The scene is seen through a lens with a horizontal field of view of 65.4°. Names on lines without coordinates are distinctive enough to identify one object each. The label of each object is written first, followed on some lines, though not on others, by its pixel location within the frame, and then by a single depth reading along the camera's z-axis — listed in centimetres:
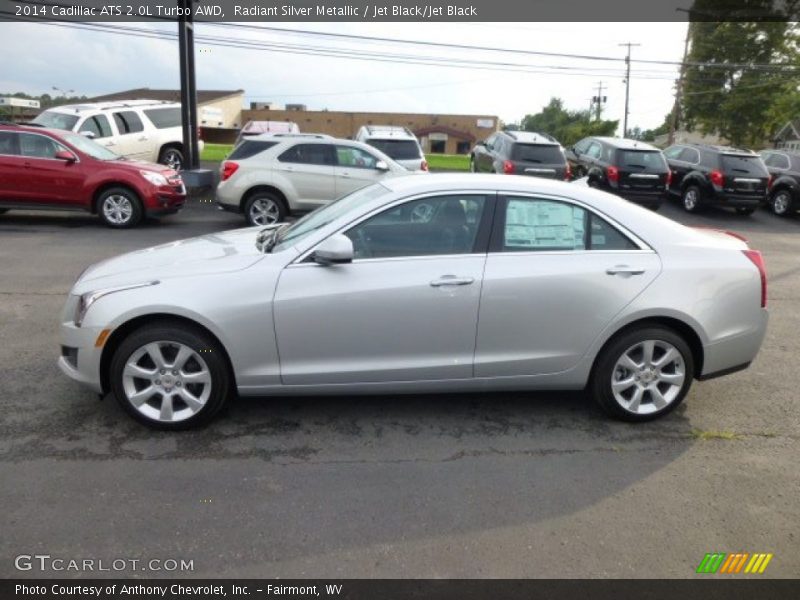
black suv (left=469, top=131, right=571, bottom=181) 1437
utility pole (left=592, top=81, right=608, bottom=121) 7612
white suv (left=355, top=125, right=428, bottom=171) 1400
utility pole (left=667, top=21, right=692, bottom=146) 3484
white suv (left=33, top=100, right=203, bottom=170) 1436
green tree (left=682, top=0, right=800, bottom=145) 3409
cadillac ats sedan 372
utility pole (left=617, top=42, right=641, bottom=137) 4893
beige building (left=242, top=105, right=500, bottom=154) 7762
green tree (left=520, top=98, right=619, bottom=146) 5821
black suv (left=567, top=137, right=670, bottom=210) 1473
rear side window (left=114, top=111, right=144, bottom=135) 1510
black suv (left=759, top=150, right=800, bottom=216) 1587
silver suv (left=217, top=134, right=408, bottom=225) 1102
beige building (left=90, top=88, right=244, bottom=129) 6419
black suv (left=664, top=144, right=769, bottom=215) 1499
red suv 1055
